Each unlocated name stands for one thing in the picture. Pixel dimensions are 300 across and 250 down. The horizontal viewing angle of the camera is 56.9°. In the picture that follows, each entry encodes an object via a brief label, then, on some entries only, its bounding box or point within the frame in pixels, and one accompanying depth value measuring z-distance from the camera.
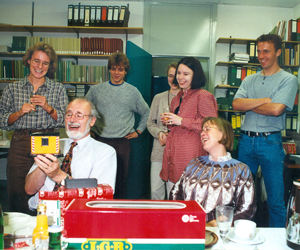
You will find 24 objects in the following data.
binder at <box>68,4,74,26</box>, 4.11
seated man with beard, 1.44
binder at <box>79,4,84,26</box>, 4.12
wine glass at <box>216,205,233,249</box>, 0.91
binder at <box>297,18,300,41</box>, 4.16
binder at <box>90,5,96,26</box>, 4.10
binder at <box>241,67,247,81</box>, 4.21
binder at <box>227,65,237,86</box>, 4.21
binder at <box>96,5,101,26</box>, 4.09
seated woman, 1.48
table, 0.90
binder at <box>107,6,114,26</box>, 4.10
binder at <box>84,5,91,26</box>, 4.12
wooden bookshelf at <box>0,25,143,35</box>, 4.16
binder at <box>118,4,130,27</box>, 4.09
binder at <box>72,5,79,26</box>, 4.11
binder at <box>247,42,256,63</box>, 4.25
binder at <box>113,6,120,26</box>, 4.09
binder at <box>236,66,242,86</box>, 4.22
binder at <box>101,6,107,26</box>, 4.10
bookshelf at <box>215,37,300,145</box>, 4.16
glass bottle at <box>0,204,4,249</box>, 0.79
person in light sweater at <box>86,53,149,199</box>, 2.81
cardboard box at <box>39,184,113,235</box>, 0.86
